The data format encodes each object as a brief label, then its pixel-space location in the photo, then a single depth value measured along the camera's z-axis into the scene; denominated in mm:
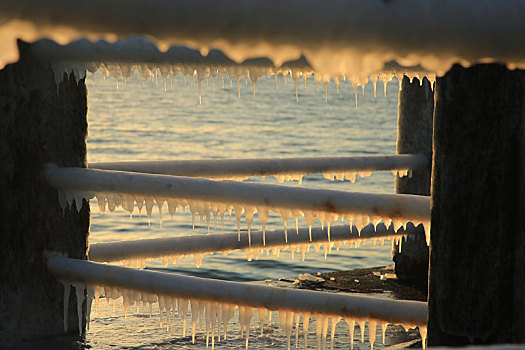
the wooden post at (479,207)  4469
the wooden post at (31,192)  8195
